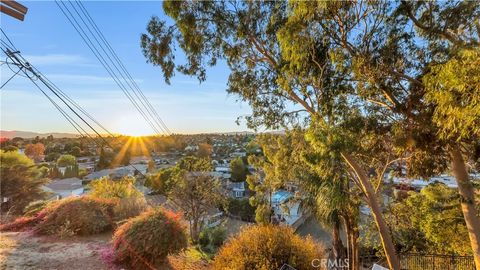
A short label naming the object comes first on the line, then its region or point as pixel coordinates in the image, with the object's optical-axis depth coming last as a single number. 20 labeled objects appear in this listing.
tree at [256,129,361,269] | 9.43
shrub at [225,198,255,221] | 27.34
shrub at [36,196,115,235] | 10.29
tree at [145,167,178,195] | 27.83
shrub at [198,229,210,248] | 16.02
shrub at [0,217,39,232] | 10.97
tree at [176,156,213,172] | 18.16
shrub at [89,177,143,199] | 13.28
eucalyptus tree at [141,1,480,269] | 7.29
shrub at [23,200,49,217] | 12.52
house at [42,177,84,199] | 24.81
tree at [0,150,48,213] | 15.40
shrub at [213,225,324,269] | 7.92
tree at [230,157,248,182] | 40.62
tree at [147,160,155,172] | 37.25
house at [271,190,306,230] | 22.46
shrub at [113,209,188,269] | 8.39
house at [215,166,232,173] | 43.32
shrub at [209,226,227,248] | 15.94
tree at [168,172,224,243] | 16.73
